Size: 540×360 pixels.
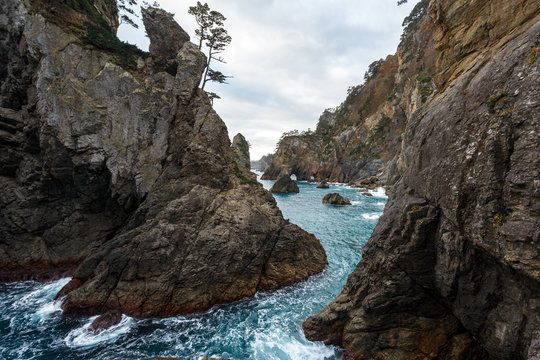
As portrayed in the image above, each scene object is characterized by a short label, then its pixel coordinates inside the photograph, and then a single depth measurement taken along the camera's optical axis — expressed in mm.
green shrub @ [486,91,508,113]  7307
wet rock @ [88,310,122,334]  12048
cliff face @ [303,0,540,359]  6379
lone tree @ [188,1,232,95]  22656
